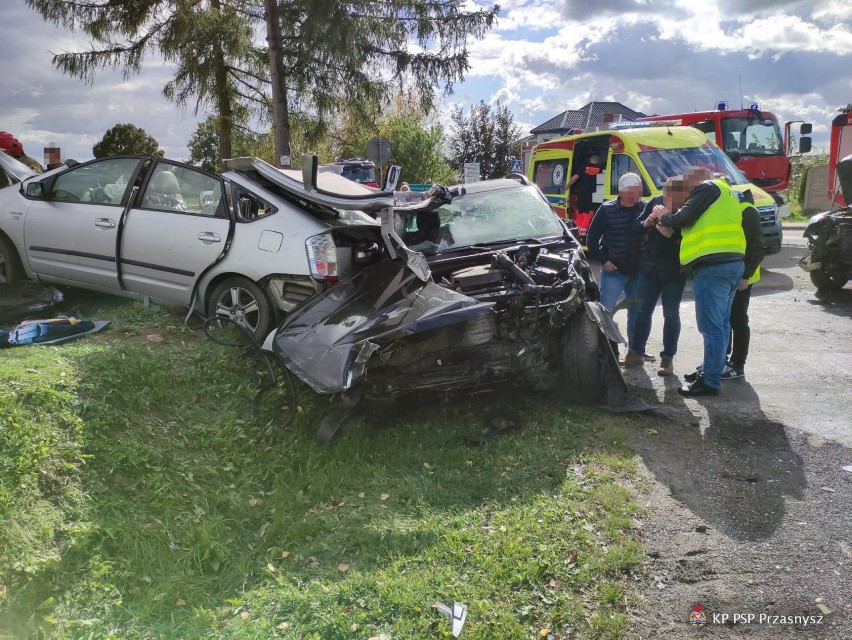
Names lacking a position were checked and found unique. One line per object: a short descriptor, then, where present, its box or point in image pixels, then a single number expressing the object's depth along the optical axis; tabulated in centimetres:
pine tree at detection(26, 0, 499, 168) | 1241
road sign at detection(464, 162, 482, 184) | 1892
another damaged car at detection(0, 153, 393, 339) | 563
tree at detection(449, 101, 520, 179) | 3089
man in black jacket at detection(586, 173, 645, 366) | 669
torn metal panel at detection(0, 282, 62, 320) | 637
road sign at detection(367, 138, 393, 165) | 1588
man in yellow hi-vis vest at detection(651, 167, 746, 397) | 577
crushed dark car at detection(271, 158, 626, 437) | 462
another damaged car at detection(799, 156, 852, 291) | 923
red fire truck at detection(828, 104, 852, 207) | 1509
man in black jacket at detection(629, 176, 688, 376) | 644
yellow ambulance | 1153
